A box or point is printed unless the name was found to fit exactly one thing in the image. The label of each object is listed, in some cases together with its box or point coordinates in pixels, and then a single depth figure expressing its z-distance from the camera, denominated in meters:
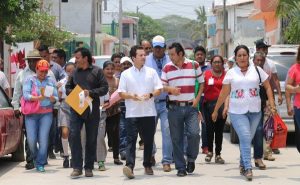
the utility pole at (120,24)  55.54
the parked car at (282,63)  15.27
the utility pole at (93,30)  39.66
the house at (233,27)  58.12
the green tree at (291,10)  21.56
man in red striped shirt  11.40
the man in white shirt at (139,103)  11.26
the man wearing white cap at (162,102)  11.93
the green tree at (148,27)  137.09
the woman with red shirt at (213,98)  13.25
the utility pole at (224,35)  59.31
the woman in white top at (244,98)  11.10
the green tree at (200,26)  120.93
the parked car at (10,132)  12.02
